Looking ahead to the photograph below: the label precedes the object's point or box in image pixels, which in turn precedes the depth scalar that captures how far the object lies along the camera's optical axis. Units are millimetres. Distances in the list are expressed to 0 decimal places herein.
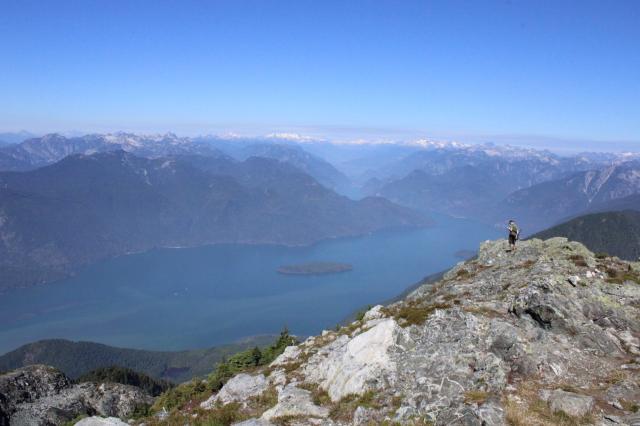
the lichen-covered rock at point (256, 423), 18906
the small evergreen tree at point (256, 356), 37094
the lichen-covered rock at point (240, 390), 25203
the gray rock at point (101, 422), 23125
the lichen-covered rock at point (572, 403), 15797
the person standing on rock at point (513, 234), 37656
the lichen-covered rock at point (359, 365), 19922
